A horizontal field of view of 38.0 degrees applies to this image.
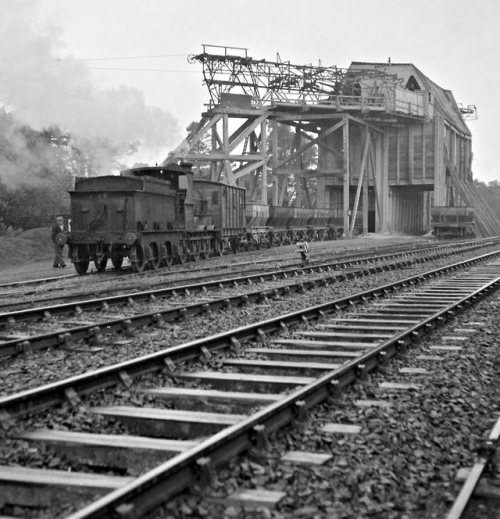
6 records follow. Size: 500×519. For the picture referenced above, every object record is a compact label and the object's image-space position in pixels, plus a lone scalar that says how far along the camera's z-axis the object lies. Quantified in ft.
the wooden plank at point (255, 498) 12.30
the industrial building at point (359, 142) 134.92
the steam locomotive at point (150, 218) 62.64
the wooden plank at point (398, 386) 20.44
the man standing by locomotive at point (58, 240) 66.33
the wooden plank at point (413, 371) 22.38
